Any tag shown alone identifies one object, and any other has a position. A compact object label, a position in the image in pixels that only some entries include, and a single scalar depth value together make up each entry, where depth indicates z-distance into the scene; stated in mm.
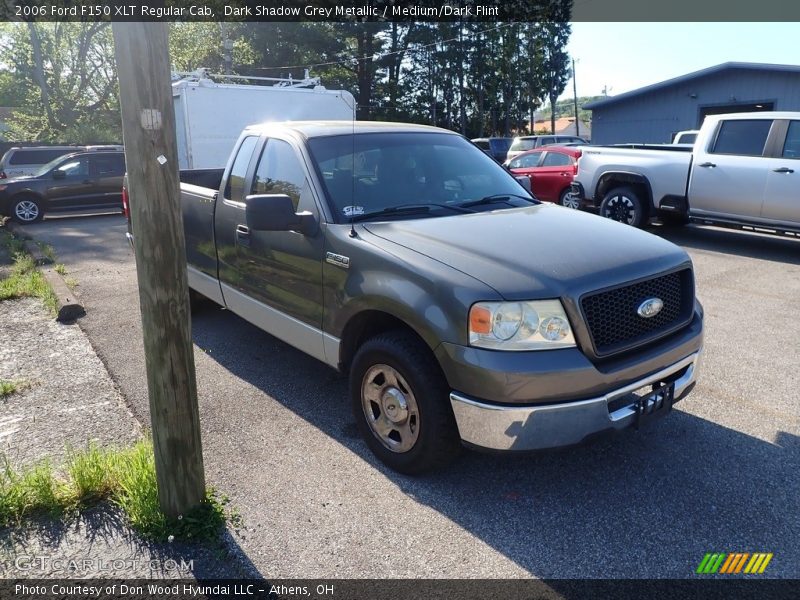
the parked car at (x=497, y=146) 24406
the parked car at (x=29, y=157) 15784
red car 12422
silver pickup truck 8727
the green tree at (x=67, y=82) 31031
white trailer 12516
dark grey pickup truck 2896
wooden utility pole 2502
